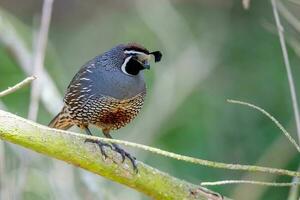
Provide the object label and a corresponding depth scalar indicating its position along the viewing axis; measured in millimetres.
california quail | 7199
